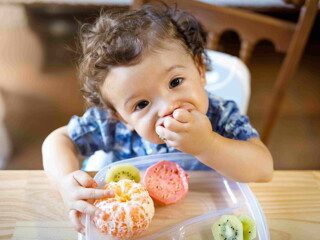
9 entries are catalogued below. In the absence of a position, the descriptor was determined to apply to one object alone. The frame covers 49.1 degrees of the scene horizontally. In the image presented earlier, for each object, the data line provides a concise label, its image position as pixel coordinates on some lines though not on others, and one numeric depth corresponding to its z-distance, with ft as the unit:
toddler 2.04
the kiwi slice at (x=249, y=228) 1.92
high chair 3.30
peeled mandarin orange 1.75
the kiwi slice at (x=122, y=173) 2.11
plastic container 1.94
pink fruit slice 2.06
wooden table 1.96
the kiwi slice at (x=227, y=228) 1.86
